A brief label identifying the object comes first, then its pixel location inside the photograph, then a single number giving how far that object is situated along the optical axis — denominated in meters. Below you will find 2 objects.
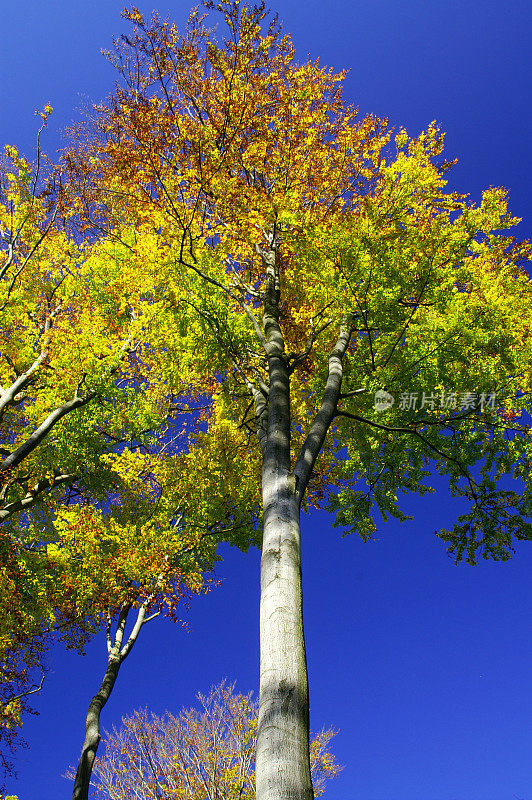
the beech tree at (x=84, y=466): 7.25
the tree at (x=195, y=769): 11.42
